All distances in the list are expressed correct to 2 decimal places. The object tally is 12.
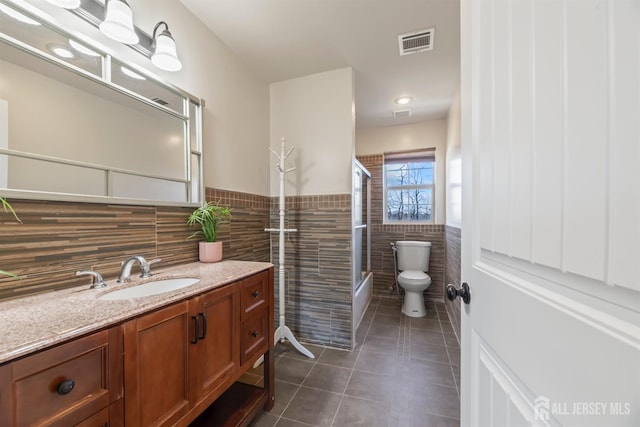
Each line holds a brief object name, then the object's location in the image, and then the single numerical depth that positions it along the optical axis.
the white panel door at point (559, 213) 0.33
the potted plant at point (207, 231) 1.62
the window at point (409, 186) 3.51
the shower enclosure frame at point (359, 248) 2.34
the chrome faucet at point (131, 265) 1.16
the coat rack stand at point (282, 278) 2.18
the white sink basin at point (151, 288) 1.10
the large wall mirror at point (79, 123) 0.93
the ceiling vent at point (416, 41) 1.81
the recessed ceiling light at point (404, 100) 2.77
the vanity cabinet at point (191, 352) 0.80
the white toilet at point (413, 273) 2.91
